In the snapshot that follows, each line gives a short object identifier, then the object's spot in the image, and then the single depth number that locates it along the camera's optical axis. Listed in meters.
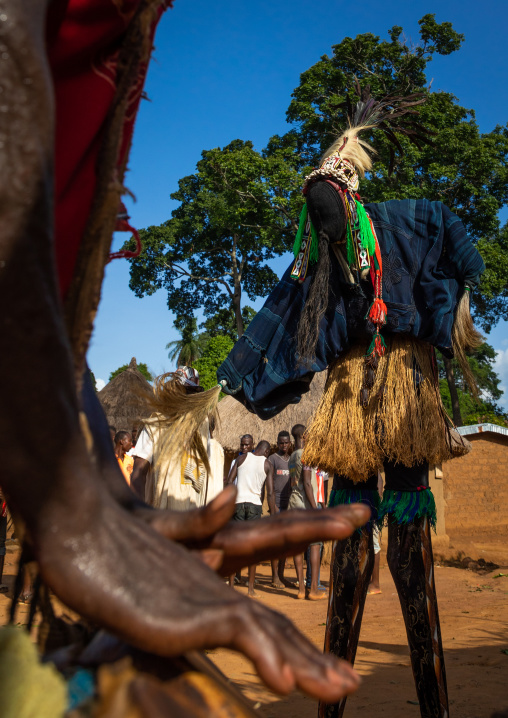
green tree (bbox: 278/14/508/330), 18.44
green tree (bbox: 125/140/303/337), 24.19
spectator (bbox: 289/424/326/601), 8.17
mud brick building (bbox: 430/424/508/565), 13.87
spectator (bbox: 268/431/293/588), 9.32
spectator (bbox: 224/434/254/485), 9.12
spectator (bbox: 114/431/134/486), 7.47
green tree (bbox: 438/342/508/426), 34.58
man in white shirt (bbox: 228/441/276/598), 8.66
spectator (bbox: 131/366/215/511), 5.38
